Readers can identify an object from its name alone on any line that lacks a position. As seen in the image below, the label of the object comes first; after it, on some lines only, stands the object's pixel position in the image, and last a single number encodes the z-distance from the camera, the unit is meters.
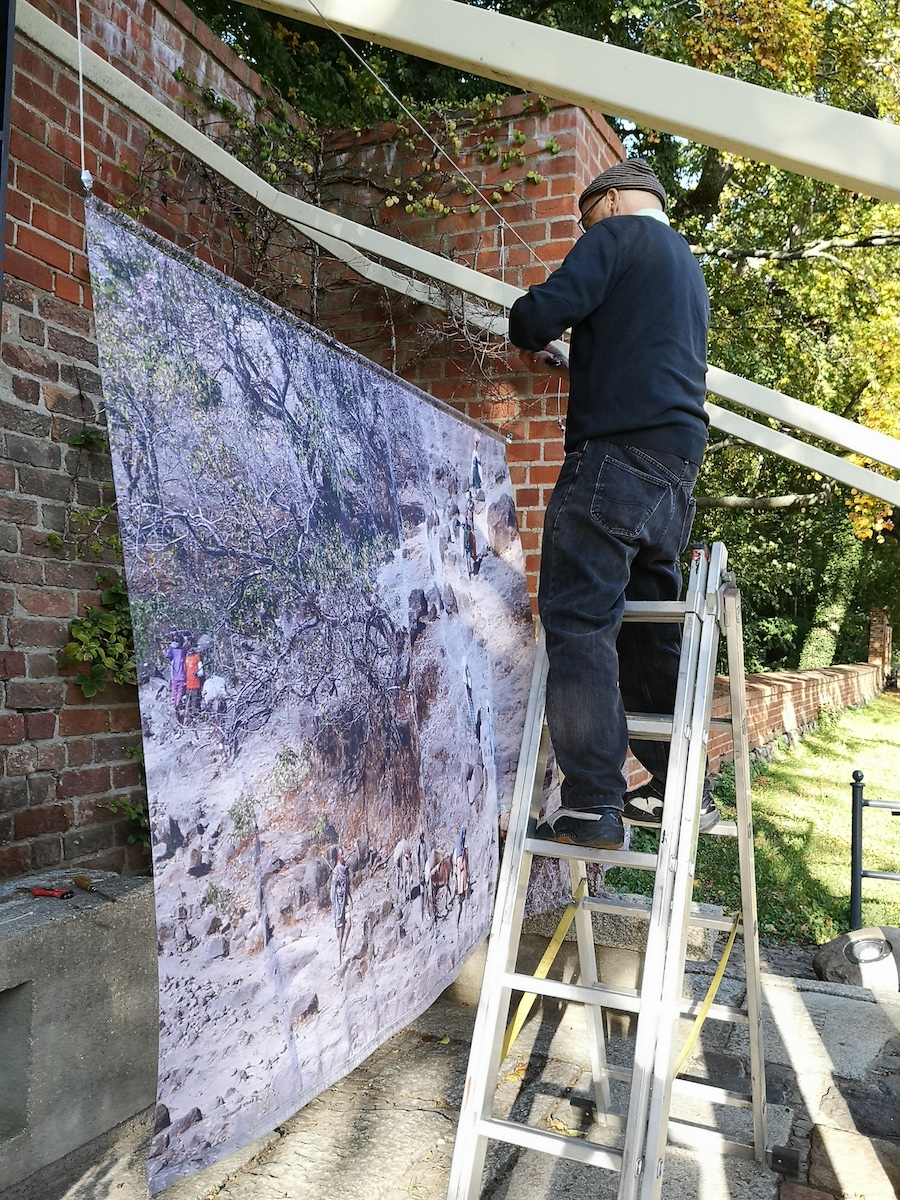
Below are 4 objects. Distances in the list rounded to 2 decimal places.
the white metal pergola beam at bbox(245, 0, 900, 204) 1.78
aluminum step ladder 2.04
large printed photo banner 1.66
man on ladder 2.33
